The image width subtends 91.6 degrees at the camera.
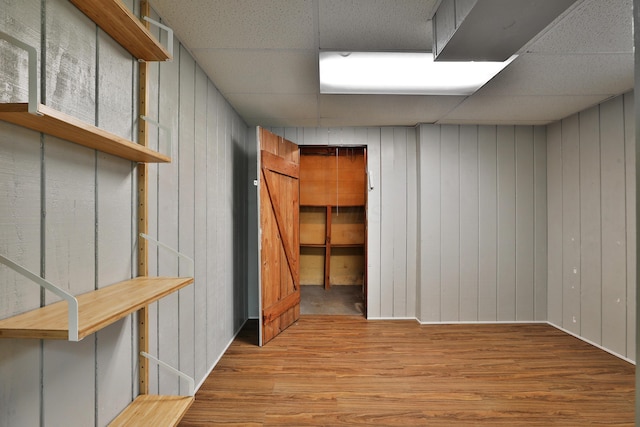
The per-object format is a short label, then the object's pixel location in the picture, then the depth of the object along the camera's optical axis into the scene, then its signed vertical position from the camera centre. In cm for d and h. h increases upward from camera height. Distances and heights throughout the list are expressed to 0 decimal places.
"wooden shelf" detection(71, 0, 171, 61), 97 +66
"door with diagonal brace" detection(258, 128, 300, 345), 278 -18
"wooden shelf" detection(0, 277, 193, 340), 72 -26
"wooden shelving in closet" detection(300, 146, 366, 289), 457 +0
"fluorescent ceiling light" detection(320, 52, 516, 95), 185 +91
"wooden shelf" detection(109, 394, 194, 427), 114 -76
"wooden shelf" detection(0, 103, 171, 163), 68 +23
